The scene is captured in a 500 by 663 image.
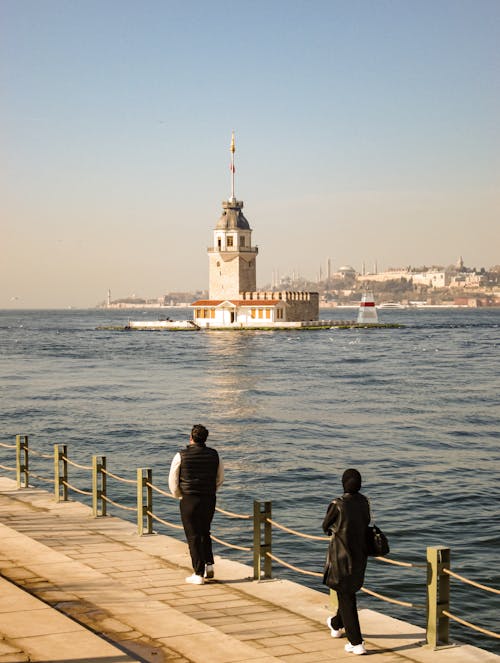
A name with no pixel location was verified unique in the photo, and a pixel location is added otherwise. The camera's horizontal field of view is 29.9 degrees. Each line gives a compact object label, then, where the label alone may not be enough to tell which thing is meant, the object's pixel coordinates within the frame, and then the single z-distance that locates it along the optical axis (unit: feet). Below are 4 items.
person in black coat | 27.76
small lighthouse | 575.38
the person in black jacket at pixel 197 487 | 34.73
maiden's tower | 476.54
